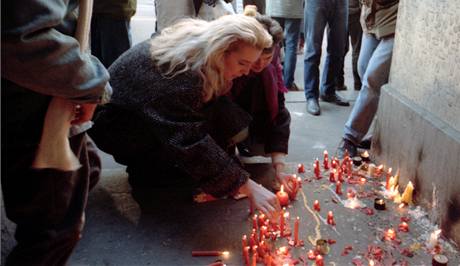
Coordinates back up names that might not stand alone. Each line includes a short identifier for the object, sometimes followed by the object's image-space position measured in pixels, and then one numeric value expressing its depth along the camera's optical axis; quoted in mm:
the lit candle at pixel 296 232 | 2867
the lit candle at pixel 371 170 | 3809
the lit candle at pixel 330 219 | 3132
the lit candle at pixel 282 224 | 2958
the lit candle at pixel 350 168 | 3779
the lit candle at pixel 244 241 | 2739
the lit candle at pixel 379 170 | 3812
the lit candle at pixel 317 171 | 3742
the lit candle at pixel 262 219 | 2965
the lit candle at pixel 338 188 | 3525
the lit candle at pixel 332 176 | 3693
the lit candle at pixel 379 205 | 3311
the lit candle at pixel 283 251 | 2775
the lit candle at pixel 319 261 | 2664
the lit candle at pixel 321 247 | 2807
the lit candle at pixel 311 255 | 2766
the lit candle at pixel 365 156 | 4078
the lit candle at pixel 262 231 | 2862
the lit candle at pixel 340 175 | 3662
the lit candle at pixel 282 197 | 3301
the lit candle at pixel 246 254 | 2676
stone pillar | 2982
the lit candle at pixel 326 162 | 3895
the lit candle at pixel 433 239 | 2887
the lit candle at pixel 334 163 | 3844
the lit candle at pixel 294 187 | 3395
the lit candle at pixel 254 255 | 2602
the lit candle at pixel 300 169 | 3814
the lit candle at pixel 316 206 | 3289
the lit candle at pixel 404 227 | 3078
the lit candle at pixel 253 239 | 2803
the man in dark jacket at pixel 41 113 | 1605
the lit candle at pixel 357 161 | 3963
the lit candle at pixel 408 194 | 3381
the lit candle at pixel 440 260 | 2623
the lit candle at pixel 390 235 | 2980
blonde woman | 2779
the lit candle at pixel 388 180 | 3586
